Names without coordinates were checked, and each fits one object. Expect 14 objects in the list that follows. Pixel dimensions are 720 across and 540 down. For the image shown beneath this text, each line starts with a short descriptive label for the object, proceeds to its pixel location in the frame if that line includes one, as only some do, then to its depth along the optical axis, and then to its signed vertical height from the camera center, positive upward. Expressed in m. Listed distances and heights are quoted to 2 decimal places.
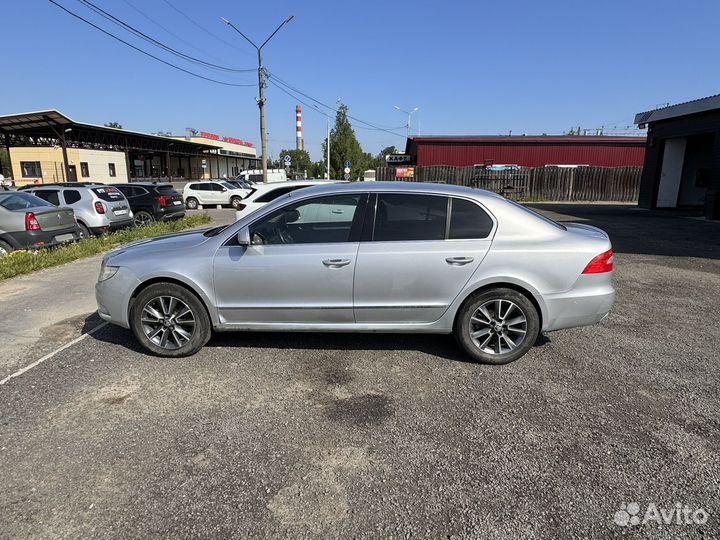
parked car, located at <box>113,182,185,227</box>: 16.48 -0.97
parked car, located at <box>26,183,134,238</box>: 11.88 -0.73
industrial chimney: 91.62 +9.20
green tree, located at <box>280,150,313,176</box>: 89.45 +2.76
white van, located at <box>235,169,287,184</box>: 41.81 -0.02
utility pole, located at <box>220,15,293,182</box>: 24.47 +3.86
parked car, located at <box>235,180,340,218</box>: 8.19 -0.30
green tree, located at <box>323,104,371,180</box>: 50.00 +2.83
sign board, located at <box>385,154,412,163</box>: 47.50 +1.98
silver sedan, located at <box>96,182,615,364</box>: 4.08 -0.86
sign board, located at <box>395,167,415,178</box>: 29.75 +0.31
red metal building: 33.31 +1.97
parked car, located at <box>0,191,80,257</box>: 8.70 -0.95
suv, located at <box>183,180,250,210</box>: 26.50 -1.04
